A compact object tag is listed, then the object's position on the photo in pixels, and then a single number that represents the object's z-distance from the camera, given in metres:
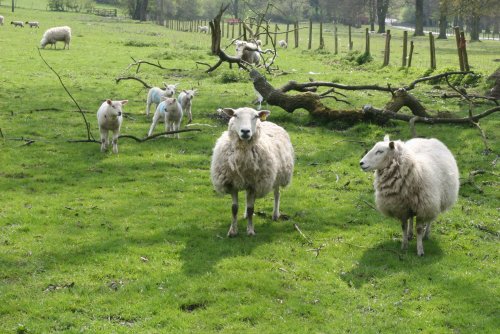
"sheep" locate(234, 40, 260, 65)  30.64
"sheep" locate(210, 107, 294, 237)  10.23
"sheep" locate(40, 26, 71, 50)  40.89
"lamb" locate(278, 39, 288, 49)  49.61
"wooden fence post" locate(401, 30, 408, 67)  31.61
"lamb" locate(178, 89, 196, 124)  18.20
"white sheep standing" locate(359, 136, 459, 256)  9.66
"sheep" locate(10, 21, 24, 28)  58.56
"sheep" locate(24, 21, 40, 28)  58.80
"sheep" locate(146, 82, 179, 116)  18.69
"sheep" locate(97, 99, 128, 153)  14.85
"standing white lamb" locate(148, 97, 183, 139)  16.64
